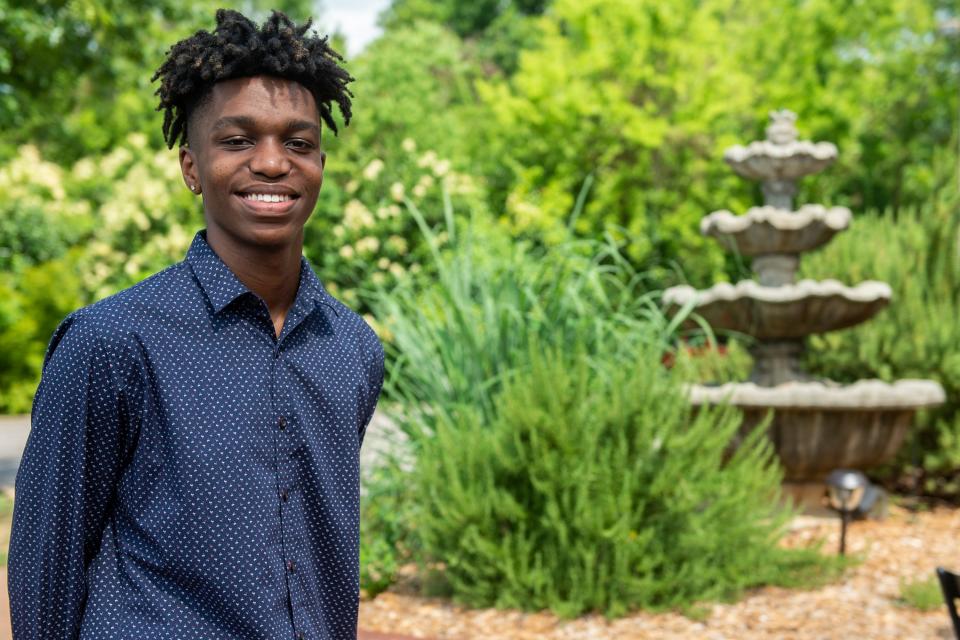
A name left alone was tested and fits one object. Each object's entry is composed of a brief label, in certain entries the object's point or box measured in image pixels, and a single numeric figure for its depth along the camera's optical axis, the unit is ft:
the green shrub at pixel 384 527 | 17.95
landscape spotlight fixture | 19.84
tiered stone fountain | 23.07
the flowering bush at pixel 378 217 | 34.50
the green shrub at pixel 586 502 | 16.33
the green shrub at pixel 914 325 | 25.77
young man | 5.90
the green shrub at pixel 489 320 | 19.07
